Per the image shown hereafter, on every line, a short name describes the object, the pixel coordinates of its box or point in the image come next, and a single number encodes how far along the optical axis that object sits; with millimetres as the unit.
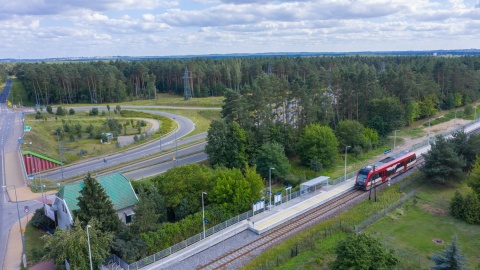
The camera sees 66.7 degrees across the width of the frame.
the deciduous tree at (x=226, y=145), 48562
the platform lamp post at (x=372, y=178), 43219
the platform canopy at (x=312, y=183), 43000
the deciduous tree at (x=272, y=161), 47594
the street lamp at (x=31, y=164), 54044
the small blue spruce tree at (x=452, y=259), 21812
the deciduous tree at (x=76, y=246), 26625
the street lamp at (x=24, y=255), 29938
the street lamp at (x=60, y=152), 53825
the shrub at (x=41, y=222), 36438
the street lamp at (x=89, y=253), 25359
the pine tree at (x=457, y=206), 36844
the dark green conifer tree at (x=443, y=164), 43562
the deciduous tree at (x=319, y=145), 52938
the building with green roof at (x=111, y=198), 33156
